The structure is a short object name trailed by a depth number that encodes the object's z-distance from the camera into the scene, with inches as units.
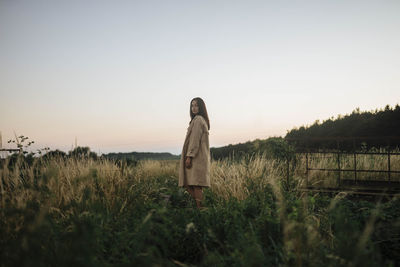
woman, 168.2
